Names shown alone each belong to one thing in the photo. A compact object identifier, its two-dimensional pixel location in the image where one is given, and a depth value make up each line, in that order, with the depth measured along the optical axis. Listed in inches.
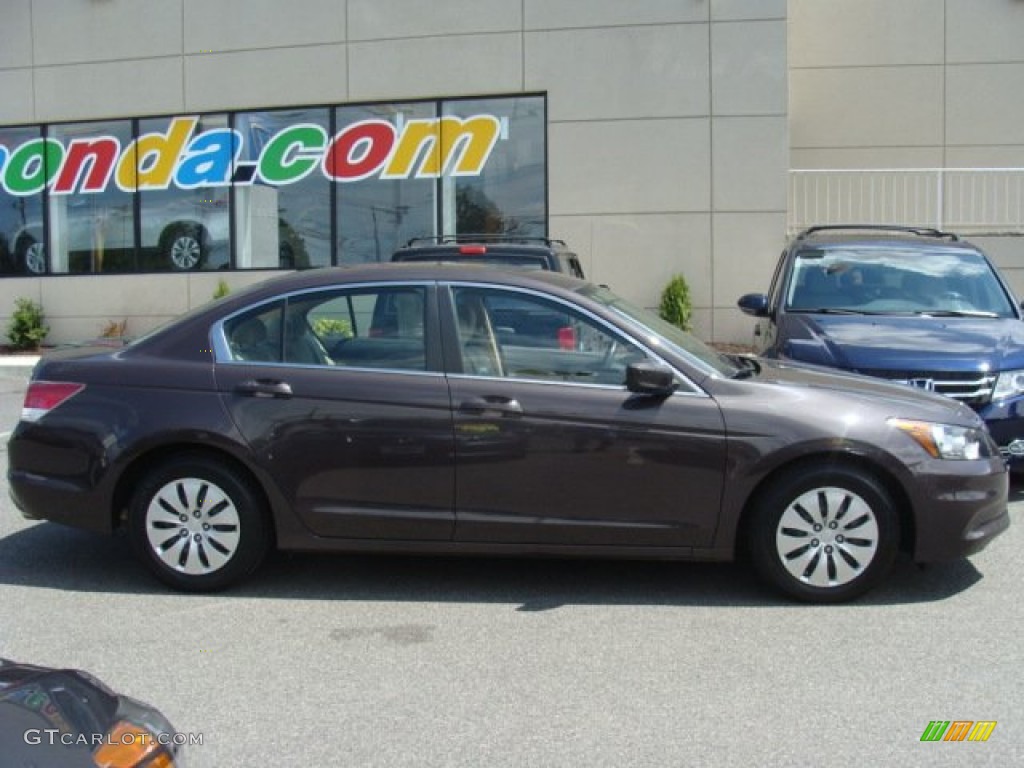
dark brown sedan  198.1
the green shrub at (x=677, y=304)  589.3
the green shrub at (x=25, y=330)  695.7
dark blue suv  267.4
